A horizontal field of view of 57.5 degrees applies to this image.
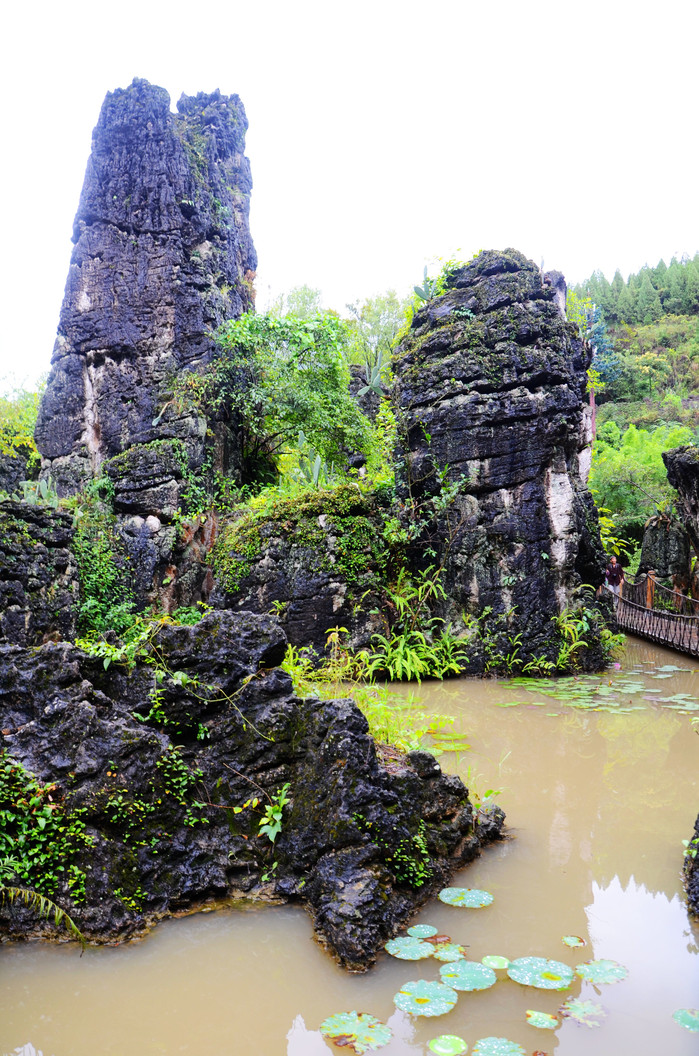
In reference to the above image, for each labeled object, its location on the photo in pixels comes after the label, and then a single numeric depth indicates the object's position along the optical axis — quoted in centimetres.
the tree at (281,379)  1275
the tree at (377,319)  3030
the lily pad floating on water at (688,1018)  241
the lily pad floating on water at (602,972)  270
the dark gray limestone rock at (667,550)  1557
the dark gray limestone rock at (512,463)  951
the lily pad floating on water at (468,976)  262
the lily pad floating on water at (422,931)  302
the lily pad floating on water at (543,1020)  239
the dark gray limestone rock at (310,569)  938
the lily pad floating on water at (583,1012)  244
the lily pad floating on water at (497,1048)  226
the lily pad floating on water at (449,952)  283
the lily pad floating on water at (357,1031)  236
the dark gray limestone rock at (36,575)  864
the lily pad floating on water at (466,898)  330
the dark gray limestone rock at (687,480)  1167
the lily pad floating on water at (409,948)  285
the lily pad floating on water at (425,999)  249
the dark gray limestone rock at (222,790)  320
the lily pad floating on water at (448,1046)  229
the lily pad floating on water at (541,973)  263
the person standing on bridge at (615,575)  1563
